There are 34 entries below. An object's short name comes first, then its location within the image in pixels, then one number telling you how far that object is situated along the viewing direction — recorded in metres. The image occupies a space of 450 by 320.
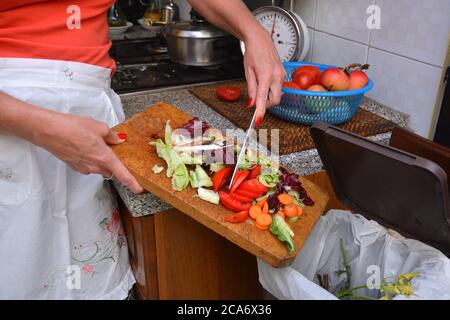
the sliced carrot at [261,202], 0.82
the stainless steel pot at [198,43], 1.38
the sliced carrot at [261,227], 0.78
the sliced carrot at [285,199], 0.83
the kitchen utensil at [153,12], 2.00
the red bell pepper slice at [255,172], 0.88
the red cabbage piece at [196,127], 0.96
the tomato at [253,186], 0.84
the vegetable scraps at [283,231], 0.75
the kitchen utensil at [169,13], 1.92
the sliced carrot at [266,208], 0.81
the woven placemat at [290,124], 1.05
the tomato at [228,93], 1.25
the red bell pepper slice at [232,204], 0.81
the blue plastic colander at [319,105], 1.06
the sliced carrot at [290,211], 0.82
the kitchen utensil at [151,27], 1.96
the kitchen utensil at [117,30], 1.88
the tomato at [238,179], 0.84
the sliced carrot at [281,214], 0.81
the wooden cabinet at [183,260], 0.97
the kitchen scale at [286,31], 1.32
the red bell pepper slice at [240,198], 0.83
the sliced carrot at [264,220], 0.78
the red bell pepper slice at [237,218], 0.79
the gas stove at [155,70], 1.38
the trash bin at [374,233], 0.72
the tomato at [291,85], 1.11
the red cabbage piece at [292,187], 0.87
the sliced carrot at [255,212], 0.80
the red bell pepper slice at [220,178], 0.85
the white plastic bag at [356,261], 0.75
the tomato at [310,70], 1.16
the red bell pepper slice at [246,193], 0.84
